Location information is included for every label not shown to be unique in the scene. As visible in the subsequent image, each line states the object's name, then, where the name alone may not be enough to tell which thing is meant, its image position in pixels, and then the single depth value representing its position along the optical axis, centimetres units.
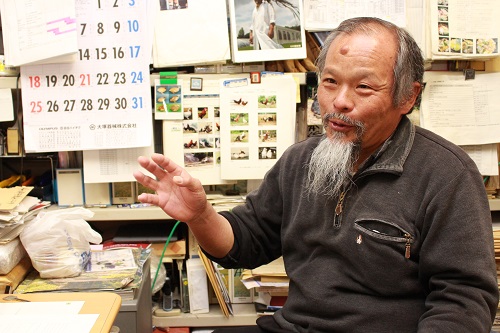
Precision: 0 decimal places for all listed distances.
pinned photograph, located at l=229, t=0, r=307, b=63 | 184
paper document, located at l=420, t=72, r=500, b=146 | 191
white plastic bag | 150
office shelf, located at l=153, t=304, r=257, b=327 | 195
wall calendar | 179
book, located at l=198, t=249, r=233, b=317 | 189
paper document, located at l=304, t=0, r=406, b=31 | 185
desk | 102
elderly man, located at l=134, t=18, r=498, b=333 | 102
